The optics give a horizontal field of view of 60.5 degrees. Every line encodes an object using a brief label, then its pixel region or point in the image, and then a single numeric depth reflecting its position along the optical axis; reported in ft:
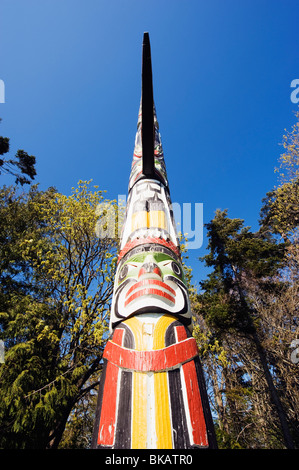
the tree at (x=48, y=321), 19.10
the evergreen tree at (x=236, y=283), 36.73
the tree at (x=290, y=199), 39.62
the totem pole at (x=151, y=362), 7.04
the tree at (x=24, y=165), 31.04
